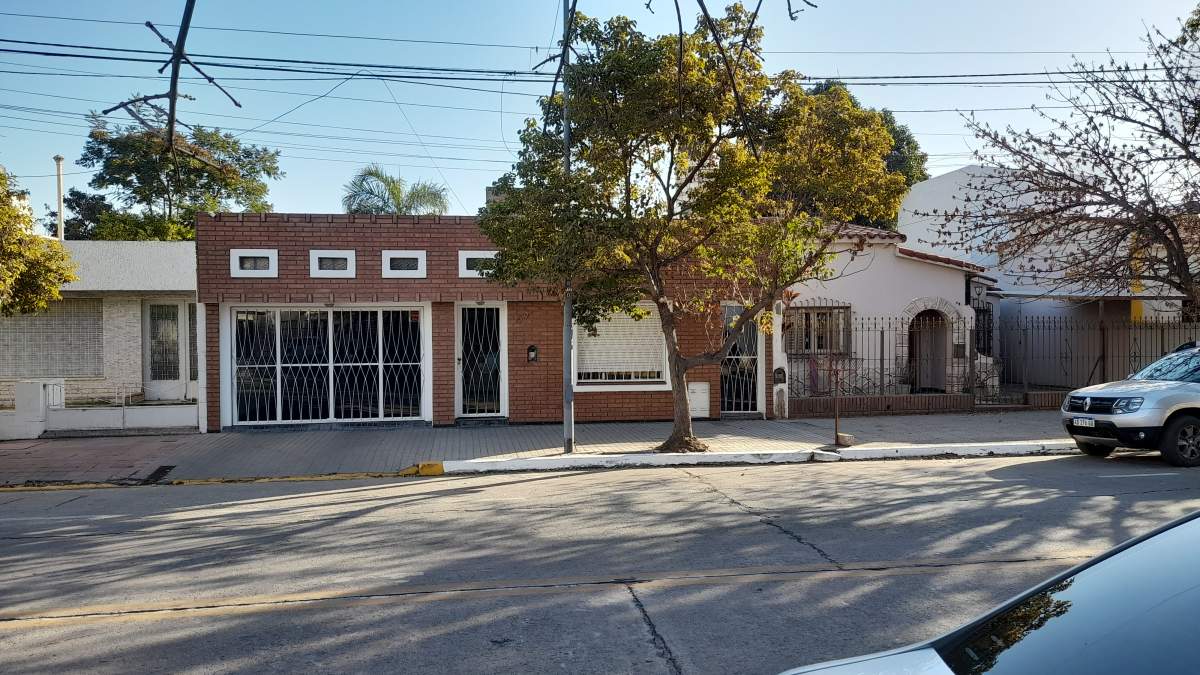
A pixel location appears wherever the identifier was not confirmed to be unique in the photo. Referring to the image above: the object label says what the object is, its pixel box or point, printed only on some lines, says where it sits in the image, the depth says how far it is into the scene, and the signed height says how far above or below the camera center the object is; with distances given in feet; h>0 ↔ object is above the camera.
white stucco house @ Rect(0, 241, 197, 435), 60.75 +1.12
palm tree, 84.43 +14.39
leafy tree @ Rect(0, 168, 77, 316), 41.37 +4.16
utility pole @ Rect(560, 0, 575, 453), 41.81 -1.56
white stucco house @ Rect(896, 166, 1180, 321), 69.92 +3.08
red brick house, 51.16 +0.23
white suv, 36.70 -3.67
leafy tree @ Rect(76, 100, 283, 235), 106.93 +21.10
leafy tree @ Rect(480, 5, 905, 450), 37.63 +7.34
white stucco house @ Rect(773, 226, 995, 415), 64.11 +0.79
